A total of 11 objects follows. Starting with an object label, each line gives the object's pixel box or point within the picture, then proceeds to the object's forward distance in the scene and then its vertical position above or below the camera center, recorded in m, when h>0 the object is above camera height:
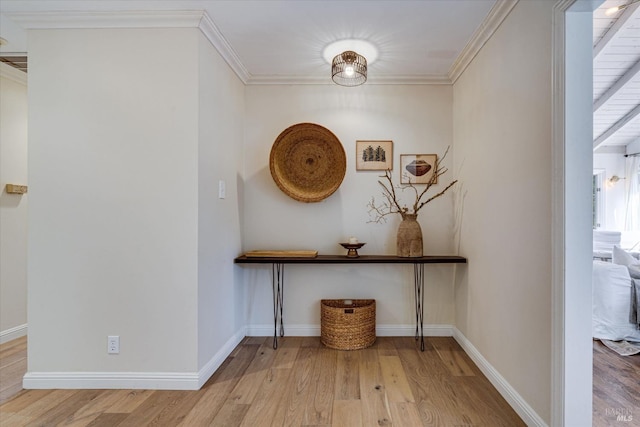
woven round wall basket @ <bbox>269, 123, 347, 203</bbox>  2.78 +0.46
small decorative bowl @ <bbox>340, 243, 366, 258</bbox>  2.67 -0.30
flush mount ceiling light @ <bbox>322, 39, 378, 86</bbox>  2.38 +1.27
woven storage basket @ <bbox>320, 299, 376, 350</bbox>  2.64 -0.98
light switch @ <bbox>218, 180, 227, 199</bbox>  2.38 +0.18
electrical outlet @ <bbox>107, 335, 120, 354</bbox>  2.02 -0.85
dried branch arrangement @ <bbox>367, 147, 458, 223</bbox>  2.92 +0.16
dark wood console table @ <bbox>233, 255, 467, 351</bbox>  2.54 -0.41
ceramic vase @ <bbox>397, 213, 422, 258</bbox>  2.65 -0.22
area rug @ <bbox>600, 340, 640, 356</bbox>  2.48 -1.10
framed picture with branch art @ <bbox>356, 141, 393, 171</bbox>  2.94 +0.55
